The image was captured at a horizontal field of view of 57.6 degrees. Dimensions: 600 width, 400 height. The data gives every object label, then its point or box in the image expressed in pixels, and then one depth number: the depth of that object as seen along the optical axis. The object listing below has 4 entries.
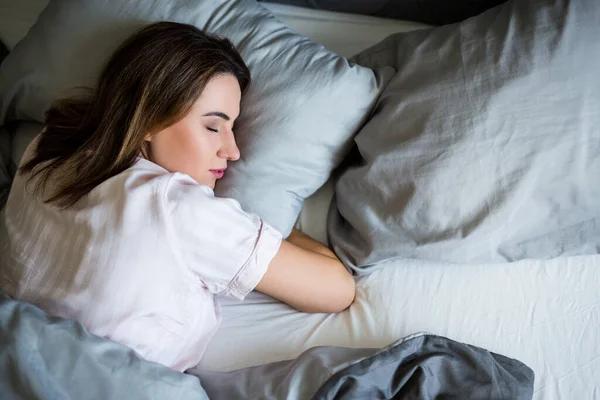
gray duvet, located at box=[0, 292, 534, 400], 0.80
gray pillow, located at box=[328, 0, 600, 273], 0.89
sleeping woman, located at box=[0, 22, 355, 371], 0.85
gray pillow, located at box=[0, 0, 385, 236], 1.05
